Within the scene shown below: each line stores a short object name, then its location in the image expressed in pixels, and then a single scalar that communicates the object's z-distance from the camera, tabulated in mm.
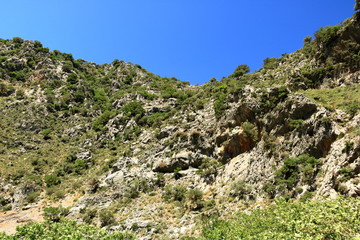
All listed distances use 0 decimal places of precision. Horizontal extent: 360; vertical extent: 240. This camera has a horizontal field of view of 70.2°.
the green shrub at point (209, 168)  32938
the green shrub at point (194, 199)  28723
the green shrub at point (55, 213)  33691
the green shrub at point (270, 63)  55562
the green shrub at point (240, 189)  26988
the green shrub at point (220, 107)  39256
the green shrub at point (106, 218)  29794
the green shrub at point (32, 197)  39562
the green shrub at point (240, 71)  65062
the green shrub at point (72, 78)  77125
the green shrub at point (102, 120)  59081
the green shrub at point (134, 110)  57031
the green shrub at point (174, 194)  31062
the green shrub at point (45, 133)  56784
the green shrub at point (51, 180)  43875
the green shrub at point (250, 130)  32463
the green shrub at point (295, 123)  28094
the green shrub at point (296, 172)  23031
